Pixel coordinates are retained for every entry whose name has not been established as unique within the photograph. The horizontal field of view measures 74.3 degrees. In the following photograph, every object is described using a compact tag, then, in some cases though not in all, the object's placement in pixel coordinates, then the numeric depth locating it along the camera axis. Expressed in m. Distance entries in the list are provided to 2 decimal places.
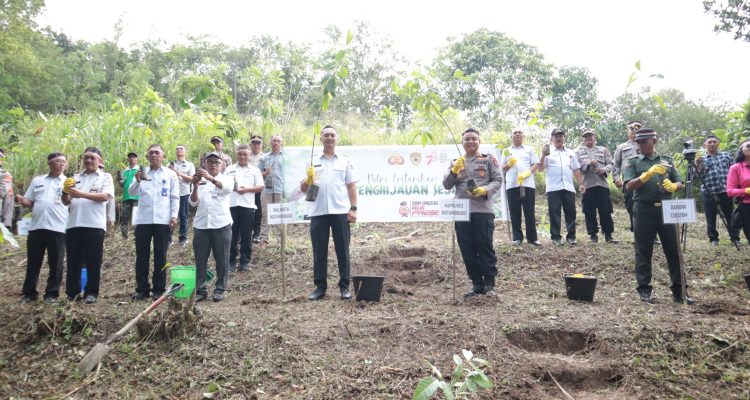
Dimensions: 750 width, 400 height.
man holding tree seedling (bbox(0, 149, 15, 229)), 5.34
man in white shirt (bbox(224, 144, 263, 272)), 5.61
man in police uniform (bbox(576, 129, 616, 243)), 6.48
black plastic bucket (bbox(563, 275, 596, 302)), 4.51
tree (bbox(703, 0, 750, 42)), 10.25
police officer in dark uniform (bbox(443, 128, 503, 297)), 4.60
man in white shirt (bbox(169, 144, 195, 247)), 7.15
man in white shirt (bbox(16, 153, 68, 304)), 4.77
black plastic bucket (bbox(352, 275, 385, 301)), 4.49
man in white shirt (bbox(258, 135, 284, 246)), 6.70
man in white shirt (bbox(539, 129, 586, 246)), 6.53
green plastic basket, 4.64
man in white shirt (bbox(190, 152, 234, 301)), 4.79
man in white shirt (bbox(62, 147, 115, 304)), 4.73
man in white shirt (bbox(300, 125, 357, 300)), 4.72
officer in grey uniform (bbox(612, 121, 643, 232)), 5.91
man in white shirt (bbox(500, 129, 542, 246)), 6.53
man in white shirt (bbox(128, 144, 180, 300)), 4.91
